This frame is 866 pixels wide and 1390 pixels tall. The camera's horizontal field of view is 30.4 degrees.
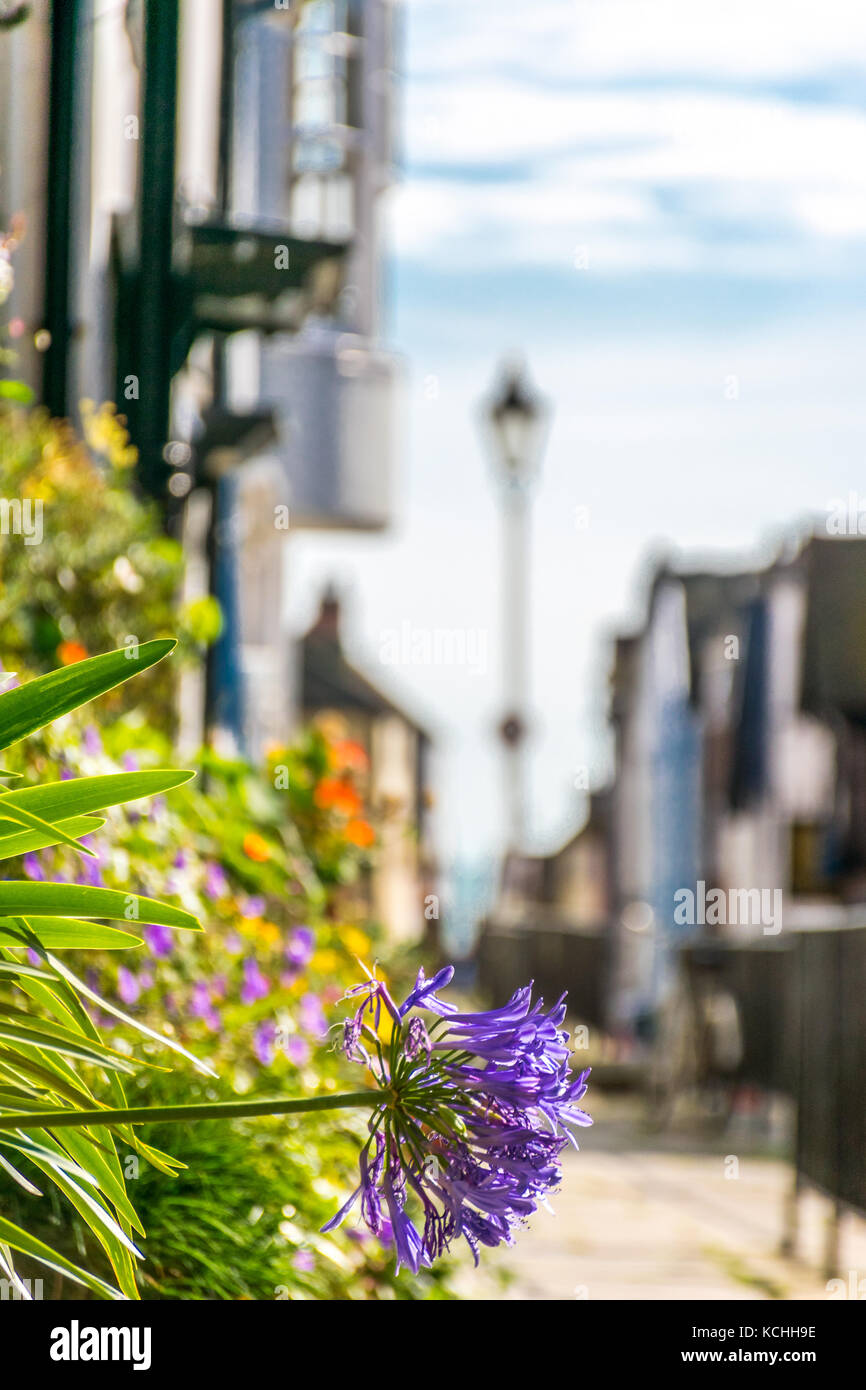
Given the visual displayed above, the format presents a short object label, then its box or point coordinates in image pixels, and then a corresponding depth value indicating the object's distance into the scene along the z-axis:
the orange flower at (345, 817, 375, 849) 4.35
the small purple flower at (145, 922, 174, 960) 2.55
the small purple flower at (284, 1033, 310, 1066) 2.87
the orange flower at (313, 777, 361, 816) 4.34
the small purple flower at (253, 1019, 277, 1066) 2.70
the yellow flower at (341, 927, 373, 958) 3.58
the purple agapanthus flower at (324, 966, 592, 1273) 1.17
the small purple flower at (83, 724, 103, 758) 2.83
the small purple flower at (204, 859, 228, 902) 3.11
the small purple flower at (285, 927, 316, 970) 3.07
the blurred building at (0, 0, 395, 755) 4.85
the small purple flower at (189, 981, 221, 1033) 2.76
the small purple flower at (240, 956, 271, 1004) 2.88
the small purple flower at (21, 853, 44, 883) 2.22
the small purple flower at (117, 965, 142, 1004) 2.50
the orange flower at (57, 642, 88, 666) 3.54
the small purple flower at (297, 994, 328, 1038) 2.94
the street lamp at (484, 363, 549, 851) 11.67
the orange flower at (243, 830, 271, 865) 3.45
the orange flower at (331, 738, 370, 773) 4.61
